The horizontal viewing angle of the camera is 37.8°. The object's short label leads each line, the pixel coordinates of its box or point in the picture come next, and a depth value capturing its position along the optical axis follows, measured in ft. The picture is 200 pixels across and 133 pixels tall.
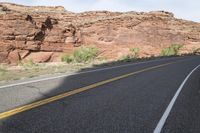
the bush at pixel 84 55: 160.29
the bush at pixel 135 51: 232.12
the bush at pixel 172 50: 240.85
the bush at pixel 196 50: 286.05
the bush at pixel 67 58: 168.55
